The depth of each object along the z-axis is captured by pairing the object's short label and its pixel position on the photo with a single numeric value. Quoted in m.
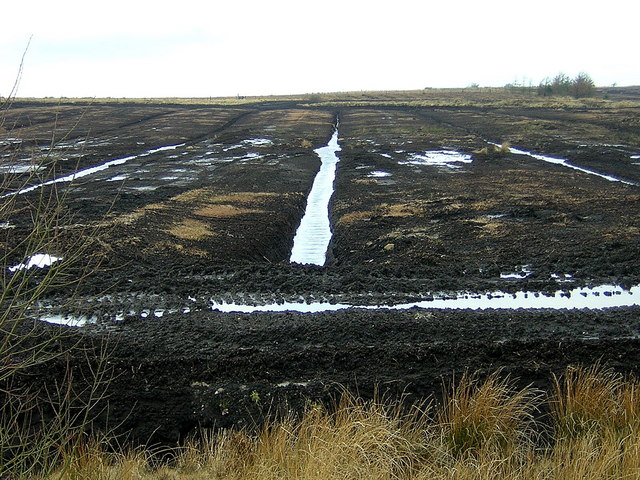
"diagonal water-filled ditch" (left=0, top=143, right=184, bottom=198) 26.69
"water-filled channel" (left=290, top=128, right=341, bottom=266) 16.09
